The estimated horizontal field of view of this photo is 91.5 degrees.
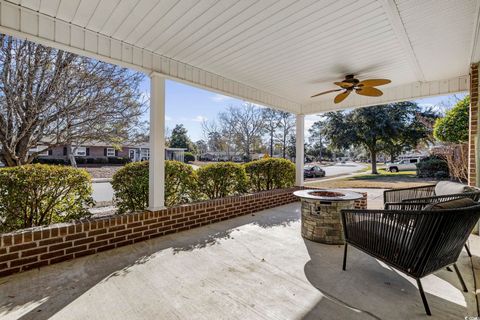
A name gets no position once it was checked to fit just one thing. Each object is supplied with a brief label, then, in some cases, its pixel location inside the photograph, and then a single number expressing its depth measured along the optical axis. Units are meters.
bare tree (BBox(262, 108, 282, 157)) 22.05
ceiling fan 4.19
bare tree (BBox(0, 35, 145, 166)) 4.18
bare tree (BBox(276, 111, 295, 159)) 22.41
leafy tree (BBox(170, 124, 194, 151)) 37.50
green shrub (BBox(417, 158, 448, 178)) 14.36
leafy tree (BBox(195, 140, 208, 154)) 33.47
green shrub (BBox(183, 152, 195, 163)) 29.96
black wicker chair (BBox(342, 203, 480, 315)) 1.98
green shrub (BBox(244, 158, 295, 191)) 6.27
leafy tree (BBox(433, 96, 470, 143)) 7.09
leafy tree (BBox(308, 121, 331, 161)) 32.88
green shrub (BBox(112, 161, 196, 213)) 4.00
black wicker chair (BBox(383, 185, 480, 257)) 4.19
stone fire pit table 3.56
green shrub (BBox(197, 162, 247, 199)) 5.11
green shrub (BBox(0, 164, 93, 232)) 2.97
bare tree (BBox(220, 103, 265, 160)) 22.03
